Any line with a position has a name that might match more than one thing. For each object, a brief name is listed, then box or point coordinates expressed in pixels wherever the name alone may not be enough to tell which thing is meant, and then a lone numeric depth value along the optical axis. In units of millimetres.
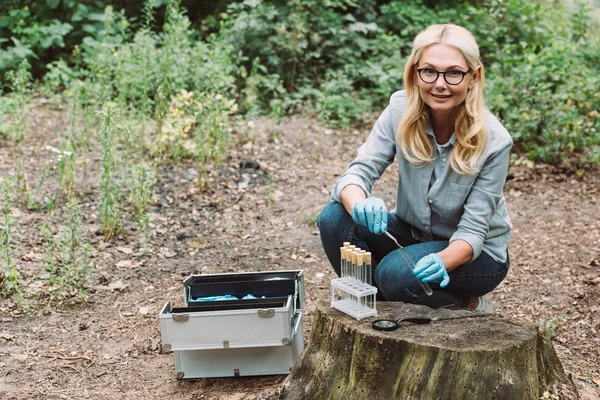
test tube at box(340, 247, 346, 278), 2518
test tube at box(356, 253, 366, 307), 2393
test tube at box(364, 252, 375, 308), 2404
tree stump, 2068
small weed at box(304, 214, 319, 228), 4590
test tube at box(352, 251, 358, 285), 2418
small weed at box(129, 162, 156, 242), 4151
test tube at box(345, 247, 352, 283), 2430
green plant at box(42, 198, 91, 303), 3453
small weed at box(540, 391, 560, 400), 2141
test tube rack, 2329
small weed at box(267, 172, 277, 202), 4945
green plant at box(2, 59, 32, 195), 4742
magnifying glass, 2211
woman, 2502
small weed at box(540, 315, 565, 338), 3157
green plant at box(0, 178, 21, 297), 3303
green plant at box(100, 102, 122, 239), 4039
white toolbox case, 2555
